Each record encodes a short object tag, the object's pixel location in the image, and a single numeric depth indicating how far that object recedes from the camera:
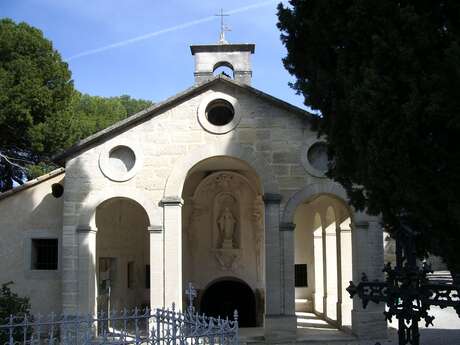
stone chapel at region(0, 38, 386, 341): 14.90
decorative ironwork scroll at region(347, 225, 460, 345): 7.15
